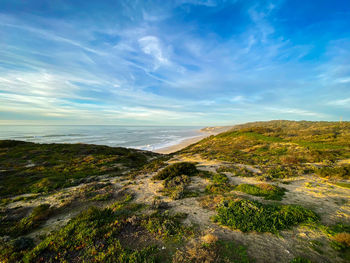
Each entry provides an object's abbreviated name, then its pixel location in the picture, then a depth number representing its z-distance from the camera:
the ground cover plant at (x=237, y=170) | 13.33
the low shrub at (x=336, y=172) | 11.51
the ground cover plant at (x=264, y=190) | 8.34
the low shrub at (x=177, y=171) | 13.15
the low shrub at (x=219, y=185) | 9.58
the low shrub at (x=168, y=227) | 5.09
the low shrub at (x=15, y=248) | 4.41
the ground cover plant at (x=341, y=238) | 4.23
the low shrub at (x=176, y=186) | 8.93
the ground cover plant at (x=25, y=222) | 6.05
